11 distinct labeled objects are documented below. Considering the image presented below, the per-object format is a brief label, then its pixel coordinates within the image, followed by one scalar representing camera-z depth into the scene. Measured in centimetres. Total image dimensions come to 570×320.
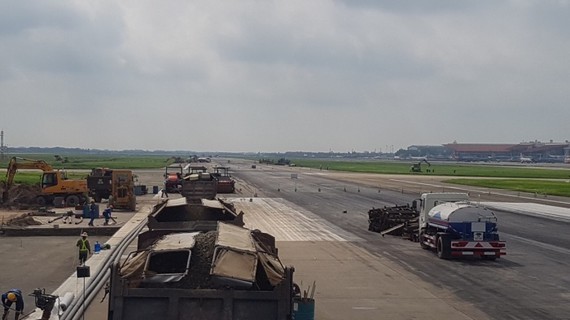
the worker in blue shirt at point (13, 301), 1634
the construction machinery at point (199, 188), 4534
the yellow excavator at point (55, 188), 5569
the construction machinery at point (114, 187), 5184
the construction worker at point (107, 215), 4121
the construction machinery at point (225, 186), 7244
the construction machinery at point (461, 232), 2909
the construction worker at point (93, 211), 4163
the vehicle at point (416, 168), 15651
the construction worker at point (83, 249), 2452
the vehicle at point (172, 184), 7044
